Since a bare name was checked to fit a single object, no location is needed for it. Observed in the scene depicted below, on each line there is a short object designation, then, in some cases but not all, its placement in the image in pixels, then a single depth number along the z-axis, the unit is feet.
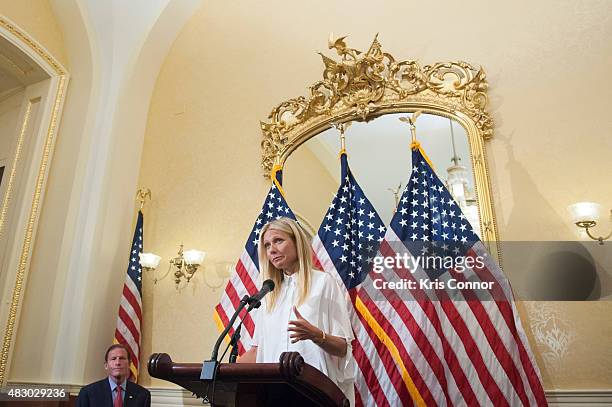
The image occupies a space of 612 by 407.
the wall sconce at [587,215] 10.48
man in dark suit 10.97
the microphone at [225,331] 4.99
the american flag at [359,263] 9.91
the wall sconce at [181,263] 13.44
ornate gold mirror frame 12.44
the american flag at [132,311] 13.16
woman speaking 6.09
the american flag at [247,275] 11.78
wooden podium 4.81
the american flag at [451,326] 9.47
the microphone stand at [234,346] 5.86
